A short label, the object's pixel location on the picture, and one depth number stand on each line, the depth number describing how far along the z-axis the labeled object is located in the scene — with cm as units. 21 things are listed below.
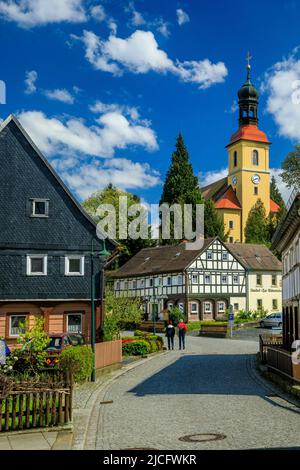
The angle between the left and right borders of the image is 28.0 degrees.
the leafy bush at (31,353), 1834
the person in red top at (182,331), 3669
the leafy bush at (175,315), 5539
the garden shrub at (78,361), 2156
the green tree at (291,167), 6166
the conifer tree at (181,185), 8862
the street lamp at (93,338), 2241
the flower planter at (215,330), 5003
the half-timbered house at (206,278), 6431
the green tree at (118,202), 7994
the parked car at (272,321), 5447
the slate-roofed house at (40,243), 3139
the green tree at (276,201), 9519
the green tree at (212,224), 8444
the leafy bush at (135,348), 3338
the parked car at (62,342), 2342
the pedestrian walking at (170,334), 3753
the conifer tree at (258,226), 9231
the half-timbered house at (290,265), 2322
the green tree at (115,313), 3184
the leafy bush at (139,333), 4151
